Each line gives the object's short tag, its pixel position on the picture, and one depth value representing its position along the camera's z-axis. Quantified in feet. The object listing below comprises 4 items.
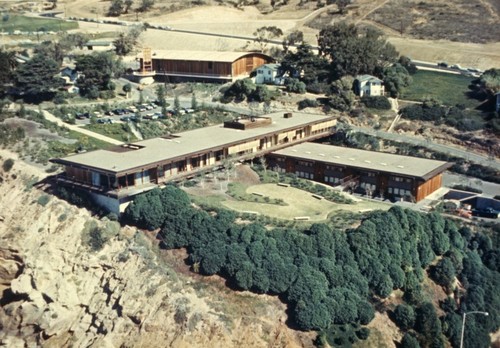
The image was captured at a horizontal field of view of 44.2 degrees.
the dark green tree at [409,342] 148.56
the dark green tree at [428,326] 152.05
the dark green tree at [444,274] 170.81
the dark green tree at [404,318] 154.30
